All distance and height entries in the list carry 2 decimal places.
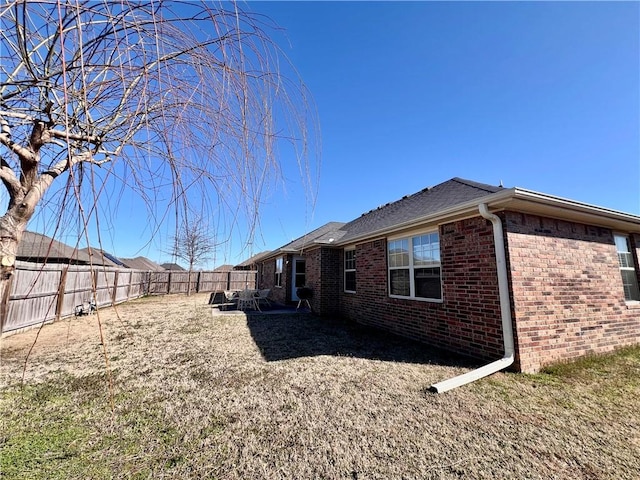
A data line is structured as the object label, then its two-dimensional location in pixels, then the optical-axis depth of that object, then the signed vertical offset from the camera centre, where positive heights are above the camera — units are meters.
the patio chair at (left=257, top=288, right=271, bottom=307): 12.24 -0.52
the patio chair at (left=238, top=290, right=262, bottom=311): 11.80 -0.69
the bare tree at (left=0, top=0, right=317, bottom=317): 1.58 +1.04
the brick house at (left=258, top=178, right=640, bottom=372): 4.86 +0.16
